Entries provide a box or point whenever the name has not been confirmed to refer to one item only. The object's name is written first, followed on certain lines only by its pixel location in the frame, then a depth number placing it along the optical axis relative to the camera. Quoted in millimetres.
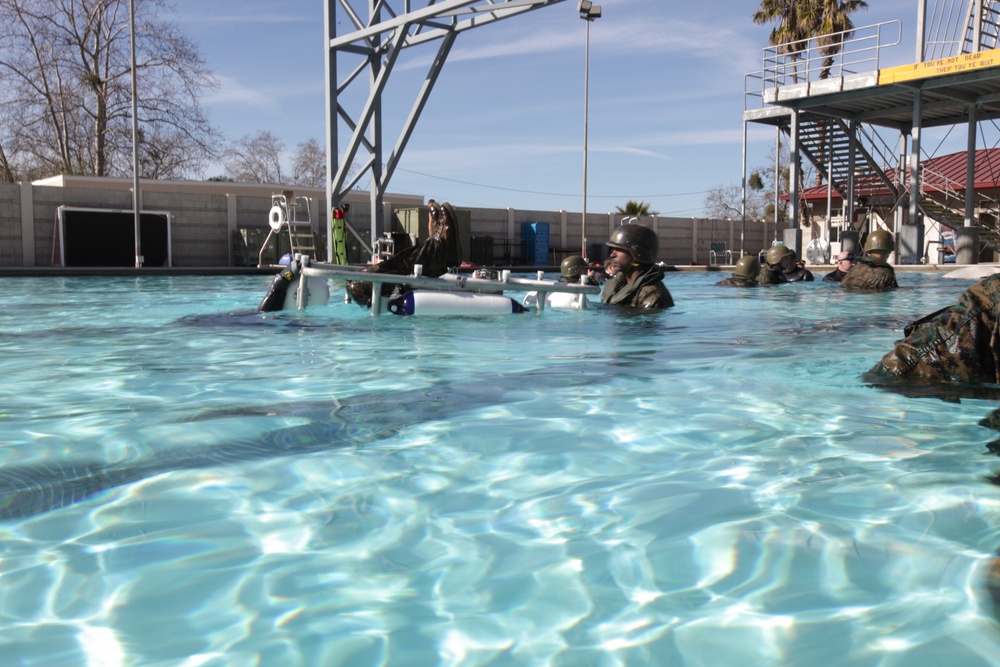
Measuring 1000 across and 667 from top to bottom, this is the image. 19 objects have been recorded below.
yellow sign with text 19703
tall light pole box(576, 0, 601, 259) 28656
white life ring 15966
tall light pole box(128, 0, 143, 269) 22797
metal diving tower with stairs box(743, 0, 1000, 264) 21484
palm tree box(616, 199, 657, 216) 42156
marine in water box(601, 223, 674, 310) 10102
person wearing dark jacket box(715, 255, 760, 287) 16844
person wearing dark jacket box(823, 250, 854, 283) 16391
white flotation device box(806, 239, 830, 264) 26847
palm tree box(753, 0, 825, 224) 36812
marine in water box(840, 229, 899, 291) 14625
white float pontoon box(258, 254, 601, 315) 9266
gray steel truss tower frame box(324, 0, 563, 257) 14863
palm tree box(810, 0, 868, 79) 35719
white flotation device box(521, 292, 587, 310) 10625
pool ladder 16508
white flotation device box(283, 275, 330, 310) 10117
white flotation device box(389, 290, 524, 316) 9516
